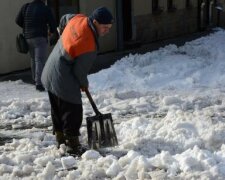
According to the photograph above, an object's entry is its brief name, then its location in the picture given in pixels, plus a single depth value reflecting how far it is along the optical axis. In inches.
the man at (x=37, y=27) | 436.0
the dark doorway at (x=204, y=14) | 987.8
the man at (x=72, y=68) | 267.8
